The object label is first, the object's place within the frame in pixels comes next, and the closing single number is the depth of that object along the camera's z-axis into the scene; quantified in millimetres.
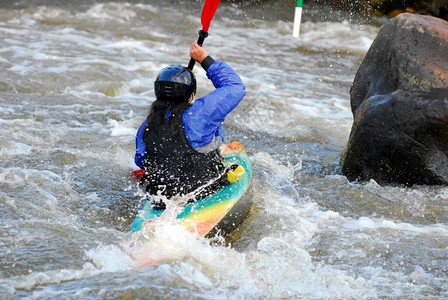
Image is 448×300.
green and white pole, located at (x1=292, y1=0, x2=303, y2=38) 23791
